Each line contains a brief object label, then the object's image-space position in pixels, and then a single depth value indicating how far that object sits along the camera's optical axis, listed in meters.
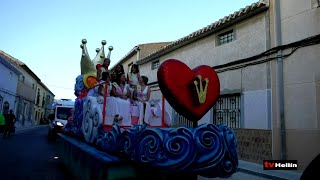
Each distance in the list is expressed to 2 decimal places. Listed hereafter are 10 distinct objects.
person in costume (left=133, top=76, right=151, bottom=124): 5.16
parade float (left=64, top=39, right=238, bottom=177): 2.85
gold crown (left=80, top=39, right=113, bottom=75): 7.75
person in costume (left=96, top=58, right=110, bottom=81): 6.11
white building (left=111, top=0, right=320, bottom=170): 8.07
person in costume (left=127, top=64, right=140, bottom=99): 5.59
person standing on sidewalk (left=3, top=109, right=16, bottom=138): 17.39
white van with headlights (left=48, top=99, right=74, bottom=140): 15.25
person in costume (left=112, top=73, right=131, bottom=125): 4.87
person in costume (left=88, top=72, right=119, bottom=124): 4.76
